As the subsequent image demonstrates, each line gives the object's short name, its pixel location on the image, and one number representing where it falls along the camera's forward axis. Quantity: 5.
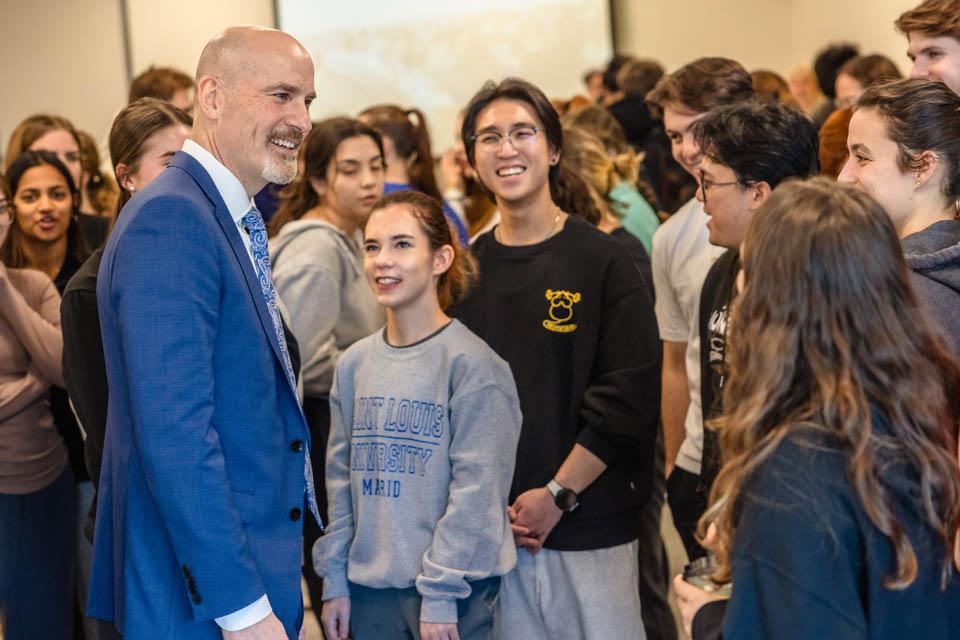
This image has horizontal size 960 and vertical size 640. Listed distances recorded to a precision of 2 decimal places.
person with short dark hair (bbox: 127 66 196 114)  4.81
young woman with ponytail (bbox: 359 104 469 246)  4.06
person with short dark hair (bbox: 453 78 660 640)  2.60
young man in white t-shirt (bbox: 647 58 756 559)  2.99
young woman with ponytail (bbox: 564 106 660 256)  3.93
